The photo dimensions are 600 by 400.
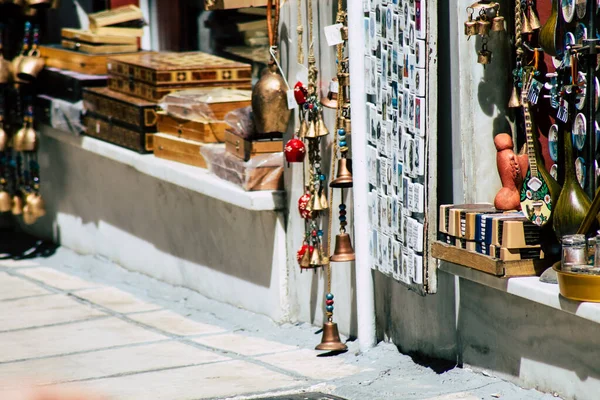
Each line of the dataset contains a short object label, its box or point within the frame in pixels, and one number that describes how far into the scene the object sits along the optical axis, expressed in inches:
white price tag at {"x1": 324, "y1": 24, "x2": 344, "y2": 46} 429.5
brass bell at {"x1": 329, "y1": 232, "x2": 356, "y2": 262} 438.4
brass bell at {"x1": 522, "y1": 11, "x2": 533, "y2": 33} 367.3
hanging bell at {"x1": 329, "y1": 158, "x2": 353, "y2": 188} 436.6
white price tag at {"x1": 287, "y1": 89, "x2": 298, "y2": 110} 457.3
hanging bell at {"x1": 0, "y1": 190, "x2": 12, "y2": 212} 675.2
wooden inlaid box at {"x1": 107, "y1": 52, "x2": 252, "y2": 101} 585.5
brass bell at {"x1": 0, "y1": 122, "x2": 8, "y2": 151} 670.3
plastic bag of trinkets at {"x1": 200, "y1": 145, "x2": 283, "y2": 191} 495.1
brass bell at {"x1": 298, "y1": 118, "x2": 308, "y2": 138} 445.5
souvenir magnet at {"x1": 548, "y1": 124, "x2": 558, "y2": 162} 370.4
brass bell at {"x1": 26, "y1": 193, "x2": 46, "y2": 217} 678.9
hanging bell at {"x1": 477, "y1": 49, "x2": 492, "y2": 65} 372.5
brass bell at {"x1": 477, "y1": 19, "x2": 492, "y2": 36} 365.5
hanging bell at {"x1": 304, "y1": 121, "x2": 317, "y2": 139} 443.0
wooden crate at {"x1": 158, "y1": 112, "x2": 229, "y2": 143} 550.5
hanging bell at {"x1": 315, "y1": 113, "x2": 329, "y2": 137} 443.9
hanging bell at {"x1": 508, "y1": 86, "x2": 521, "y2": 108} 374.1
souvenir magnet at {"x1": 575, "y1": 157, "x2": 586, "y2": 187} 358.8
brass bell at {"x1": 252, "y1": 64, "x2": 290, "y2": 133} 468.7
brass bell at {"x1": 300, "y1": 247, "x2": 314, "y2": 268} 451.6
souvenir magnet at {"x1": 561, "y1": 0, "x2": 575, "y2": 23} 352.3
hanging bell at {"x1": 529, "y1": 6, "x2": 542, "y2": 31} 366.7
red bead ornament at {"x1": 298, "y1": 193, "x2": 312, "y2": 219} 451.9
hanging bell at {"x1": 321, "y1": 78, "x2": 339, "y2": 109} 441.2
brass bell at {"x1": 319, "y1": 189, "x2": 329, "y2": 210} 451.3
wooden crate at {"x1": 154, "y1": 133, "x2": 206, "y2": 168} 554.5
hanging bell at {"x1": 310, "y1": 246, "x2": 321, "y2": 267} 451.0
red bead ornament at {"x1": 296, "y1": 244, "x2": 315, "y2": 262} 452.8
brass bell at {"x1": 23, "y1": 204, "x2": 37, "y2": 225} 678.9
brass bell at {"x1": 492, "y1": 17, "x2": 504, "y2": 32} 365.2
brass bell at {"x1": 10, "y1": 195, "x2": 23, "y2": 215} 683.2
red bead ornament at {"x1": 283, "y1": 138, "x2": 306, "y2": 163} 451.6
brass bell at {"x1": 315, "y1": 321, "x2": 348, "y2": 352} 440.9
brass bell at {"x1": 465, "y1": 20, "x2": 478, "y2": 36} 366.9
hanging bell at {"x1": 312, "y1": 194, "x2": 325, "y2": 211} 449.7
